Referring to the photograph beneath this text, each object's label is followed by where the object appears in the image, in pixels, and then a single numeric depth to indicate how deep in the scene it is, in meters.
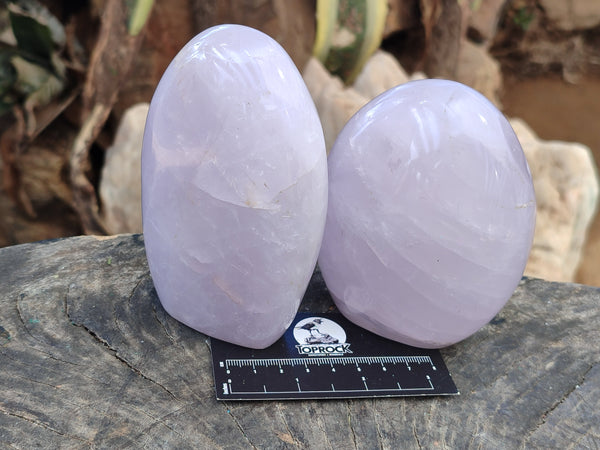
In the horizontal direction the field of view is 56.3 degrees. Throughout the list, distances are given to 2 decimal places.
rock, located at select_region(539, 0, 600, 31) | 1.02
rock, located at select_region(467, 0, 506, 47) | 0.83
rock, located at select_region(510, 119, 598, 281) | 0.49
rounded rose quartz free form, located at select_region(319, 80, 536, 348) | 0.21
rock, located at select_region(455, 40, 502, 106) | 0.83
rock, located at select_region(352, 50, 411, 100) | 0.52
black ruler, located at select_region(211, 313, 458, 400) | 0.21
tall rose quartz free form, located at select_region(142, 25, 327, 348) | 0.20
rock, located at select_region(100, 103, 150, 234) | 0.48
